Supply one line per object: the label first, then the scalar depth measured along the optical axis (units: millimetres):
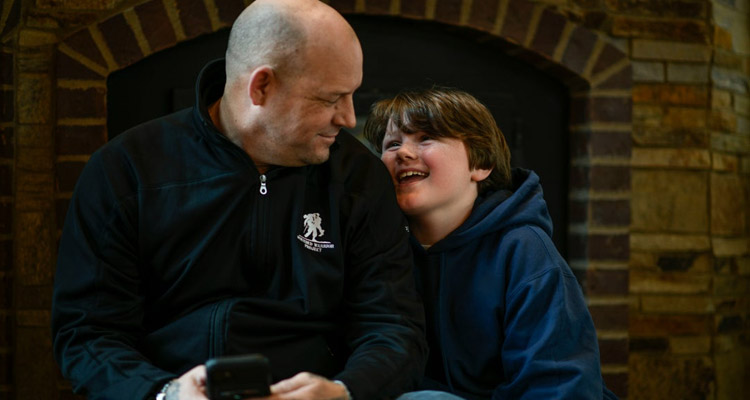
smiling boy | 2407
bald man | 2280
